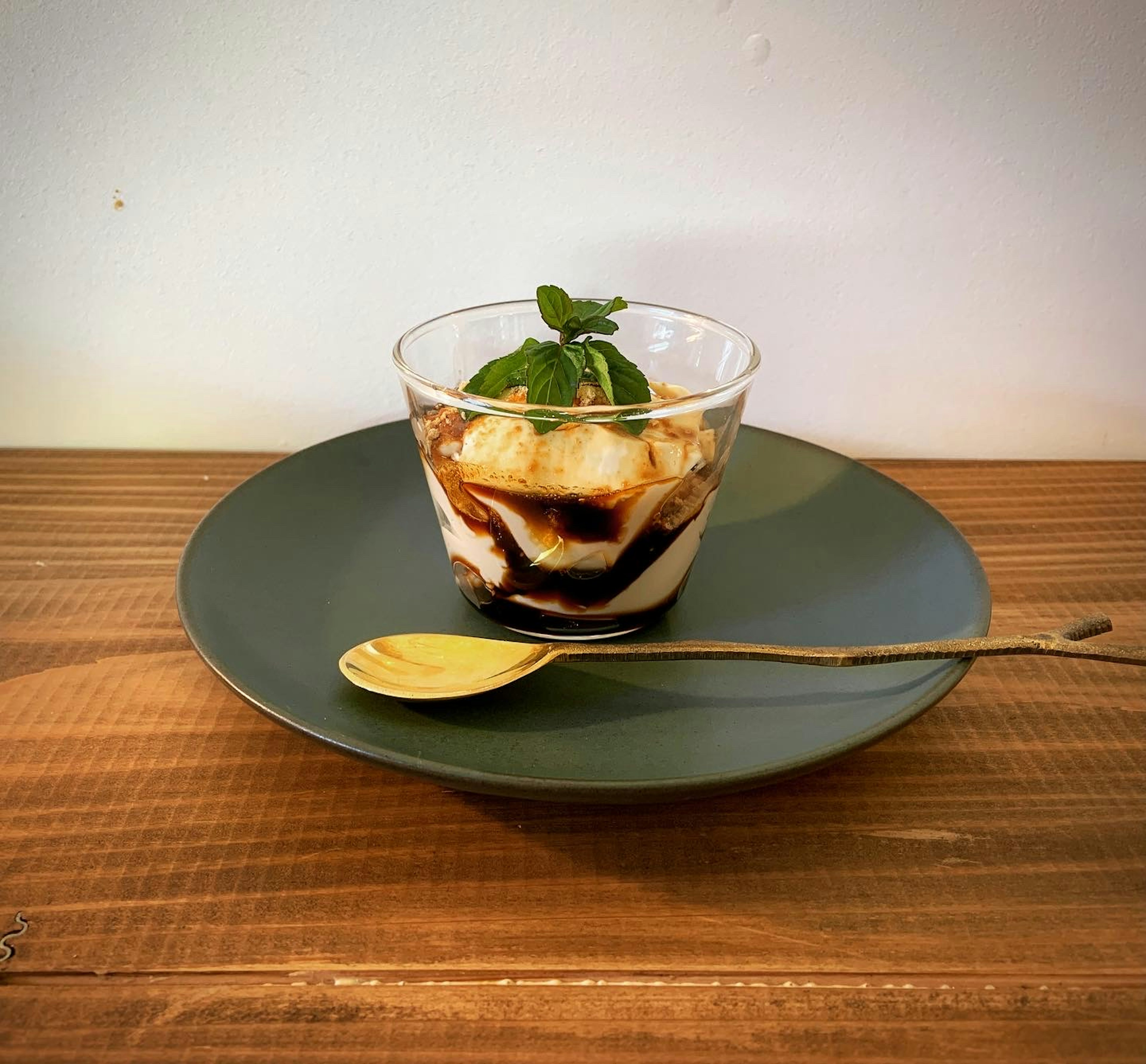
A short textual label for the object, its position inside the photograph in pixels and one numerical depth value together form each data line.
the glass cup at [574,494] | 0.24
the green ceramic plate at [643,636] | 0.21
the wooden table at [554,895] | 0.17
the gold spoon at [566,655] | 0.22
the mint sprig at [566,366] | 0.25
